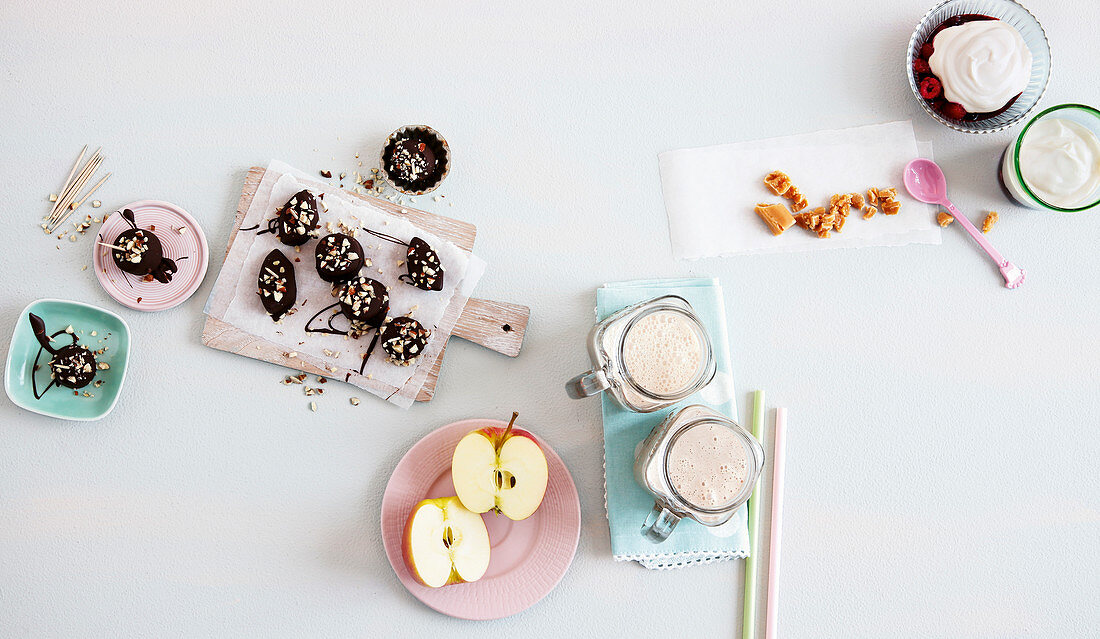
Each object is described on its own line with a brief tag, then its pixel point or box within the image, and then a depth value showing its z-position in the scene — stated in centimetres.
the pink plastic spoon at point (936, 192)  129
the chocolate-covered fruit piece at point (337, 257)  119
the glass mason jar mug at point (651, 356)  107
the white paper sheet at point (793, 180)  128
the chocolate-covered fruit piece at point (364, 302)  118
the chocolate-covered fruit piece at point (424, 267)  119
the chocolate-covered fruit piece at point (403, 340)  118
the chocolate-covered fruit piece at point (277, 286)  119
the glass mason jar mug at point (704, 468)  107
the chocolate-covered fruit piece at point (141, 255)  118
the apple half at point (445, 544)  110
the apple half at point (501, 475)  110
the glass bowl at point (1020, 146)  123
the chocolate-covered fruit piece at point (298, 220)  119
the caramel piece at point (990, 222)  129
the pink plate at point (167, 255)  121
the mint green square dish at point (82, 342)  118
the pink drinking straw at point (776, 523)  123
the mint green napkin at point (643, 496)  117
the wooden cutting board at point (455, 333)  122
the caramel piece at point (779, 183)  126
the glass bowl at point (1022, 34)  125
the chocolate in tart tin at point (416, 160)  123
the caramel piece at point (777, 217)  125
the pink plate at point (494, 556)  118
